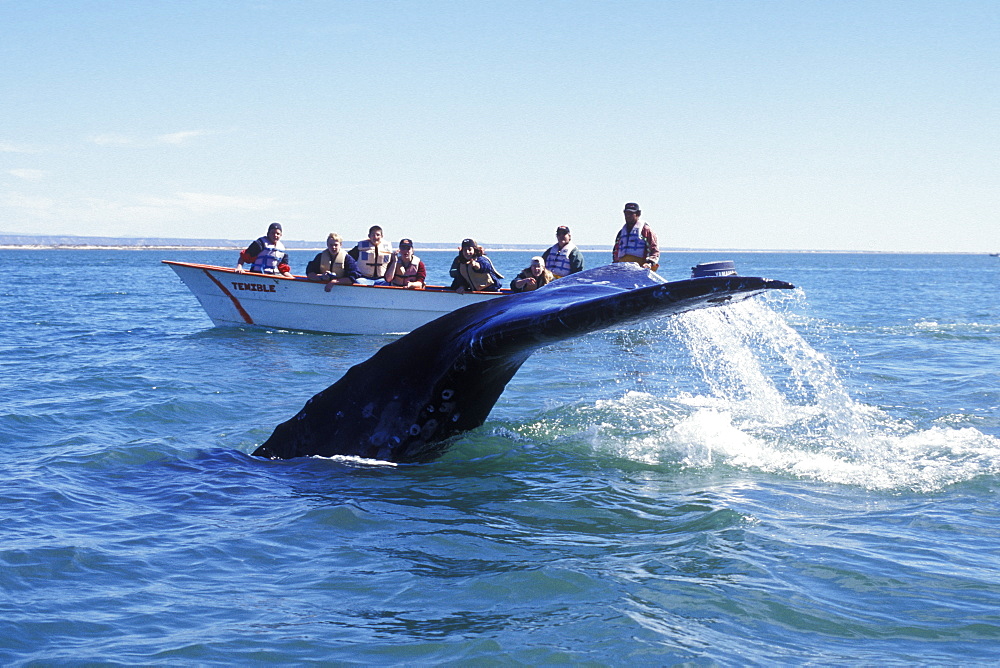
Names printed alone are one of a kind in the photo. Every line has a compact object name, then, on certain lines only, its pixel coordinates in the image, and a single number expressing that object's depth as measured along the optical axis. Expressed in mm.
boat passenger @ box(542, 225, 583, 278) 20219
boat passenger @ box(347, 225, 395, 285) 20703
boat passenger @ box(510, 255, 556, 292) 18406
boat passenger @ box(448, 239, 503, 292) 20016
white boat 20359
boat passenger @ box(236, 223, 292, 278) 20922
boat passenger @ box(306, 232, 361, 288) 20203
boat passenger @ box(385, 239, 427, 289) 20719
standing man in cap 18938
